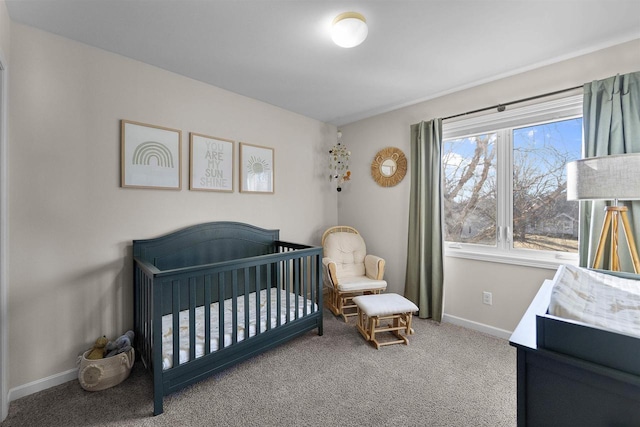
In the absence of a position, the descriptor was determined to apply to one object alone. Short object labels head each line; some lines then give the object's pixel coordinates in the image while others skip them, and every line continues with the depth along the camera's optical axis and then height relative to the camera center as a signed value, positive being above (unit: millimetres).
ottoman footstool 2373 -883
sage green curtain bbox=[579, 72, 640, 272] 1888 +585
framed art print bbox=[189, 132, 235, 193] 2533 +483
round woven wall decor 3248 +567
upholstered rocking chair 2928 -658
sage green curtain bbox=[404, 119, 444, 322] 2861 -112
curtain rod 2214 +989
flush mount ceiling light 1696 +1161
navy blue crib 1693 -731
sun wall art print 2912 +487
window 2332 +277
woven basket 1789 -1054
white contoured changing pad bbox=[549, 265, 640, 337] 876 -344
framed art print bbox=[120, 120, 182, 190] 2158 +471
